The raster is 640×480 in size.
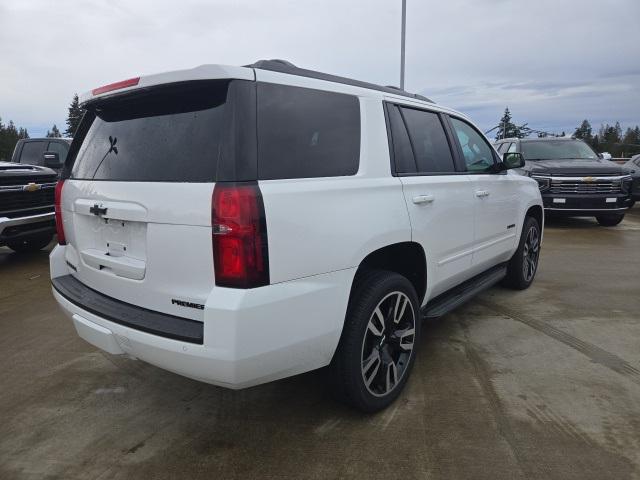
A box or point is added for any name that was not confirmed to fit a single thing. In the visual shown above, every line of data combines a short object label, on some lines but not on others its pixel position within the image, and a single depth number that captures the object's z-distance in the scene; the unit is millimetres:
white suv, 2016
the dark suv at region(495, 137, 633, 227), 9273
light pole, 13305
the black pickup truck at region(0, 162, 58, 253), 6047
